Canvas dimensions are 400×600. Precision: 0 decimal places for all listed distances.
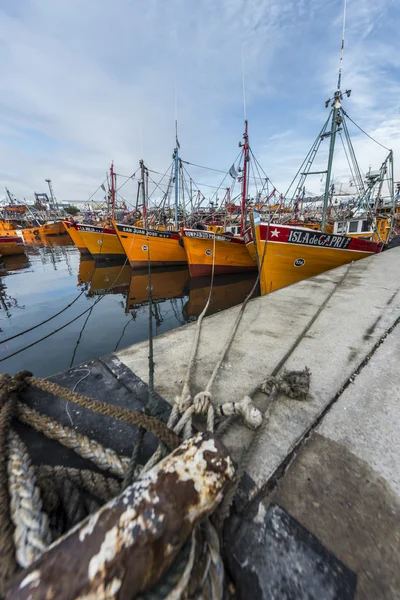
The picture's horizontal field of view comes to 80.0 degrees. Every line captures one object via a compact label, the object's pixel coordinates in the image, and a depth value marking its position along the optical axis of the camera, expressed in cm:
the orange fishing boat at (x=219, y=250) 1048
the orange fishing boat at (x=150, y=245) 1250
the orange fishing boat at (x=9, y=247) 1684
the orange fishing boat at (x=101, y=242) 1586
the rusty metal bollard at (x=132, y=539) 56
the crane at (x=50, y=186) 5341
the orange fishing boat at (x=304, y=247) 679
